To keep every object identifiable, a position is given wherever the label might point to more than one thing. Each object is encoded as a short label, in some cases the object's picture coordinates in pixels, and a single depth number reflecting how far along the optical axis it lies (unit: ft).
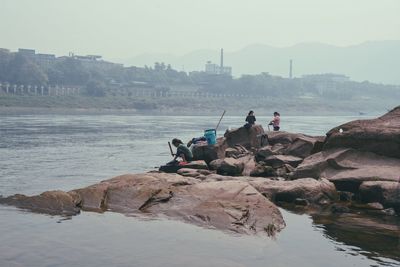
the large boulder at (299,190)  63.16
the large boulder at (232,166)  80.33
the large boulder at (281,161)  84.07
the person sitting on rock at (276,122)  113.50
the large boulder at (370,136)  72.18
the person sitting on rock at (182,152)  84.43
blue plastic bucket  90.27
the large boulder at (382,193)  59.98
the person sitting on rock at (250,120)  101.04
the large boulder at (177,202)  49.70
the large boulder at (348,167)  67.36
